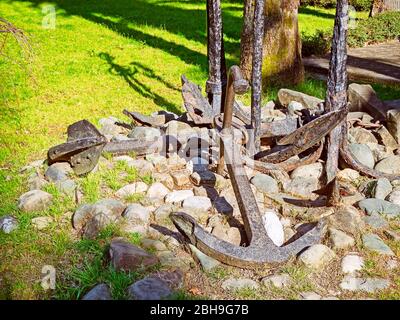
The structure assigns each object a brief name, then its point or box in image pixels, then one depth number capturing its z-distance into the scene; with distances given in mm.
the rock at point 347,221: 3314
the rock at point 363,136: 4570
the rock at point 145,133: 4568
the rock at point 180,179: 3921
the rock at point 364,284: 2859
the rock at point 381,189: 3742
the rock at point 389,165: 4113
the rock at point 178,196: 3711
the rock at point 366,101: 4855
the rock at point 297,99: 5145
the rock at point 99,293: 2717
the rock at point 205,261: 2990
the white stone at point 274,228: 3281
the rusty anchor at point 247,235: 2945
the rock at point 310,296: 2781
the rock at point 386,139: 4512
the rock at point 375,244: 3141
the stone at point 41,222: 3444
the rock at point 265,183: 3844
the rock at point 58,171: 4012
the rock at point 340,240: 3174
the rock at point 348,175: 4039
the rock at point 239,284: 2846
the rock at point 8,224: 3404
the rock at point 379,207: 3521
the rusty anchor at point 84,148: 3889
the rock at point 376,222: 3391
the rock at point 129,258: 2924
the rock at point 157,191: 3803
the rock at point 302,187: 3830
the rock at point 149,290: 2709
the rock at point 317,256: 3000
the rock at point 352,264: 2992
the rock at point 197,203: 3588
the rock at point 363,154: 4215
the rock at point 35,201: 3635
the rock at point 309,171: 4007
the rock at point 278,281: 2863
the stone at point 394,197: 3655
